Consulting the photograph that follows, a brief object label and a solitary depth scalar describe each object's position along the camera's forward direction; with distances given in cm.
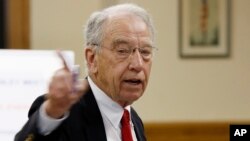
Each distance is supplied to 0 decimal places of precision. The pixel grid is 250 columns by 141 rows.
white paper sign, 555
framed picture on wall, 789
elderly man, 331
